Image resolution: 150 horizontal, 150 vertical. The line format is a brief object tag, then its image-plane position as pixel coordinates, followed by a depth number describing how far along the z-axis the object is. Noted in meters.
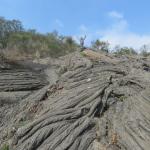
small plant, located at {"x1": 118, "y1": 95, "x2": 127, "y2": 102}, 4.89
